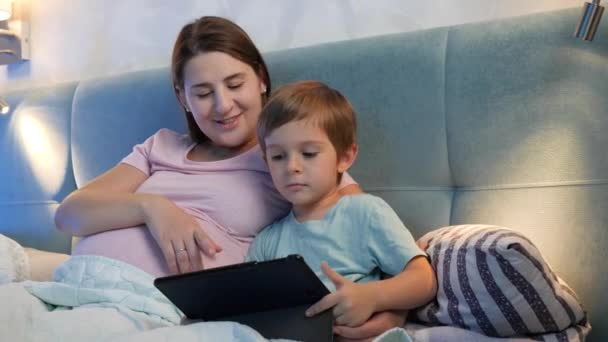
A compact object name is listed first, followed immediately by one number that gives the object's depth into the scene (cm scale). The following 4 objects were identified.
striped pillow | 92
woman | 117
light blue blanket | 83
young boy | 100
